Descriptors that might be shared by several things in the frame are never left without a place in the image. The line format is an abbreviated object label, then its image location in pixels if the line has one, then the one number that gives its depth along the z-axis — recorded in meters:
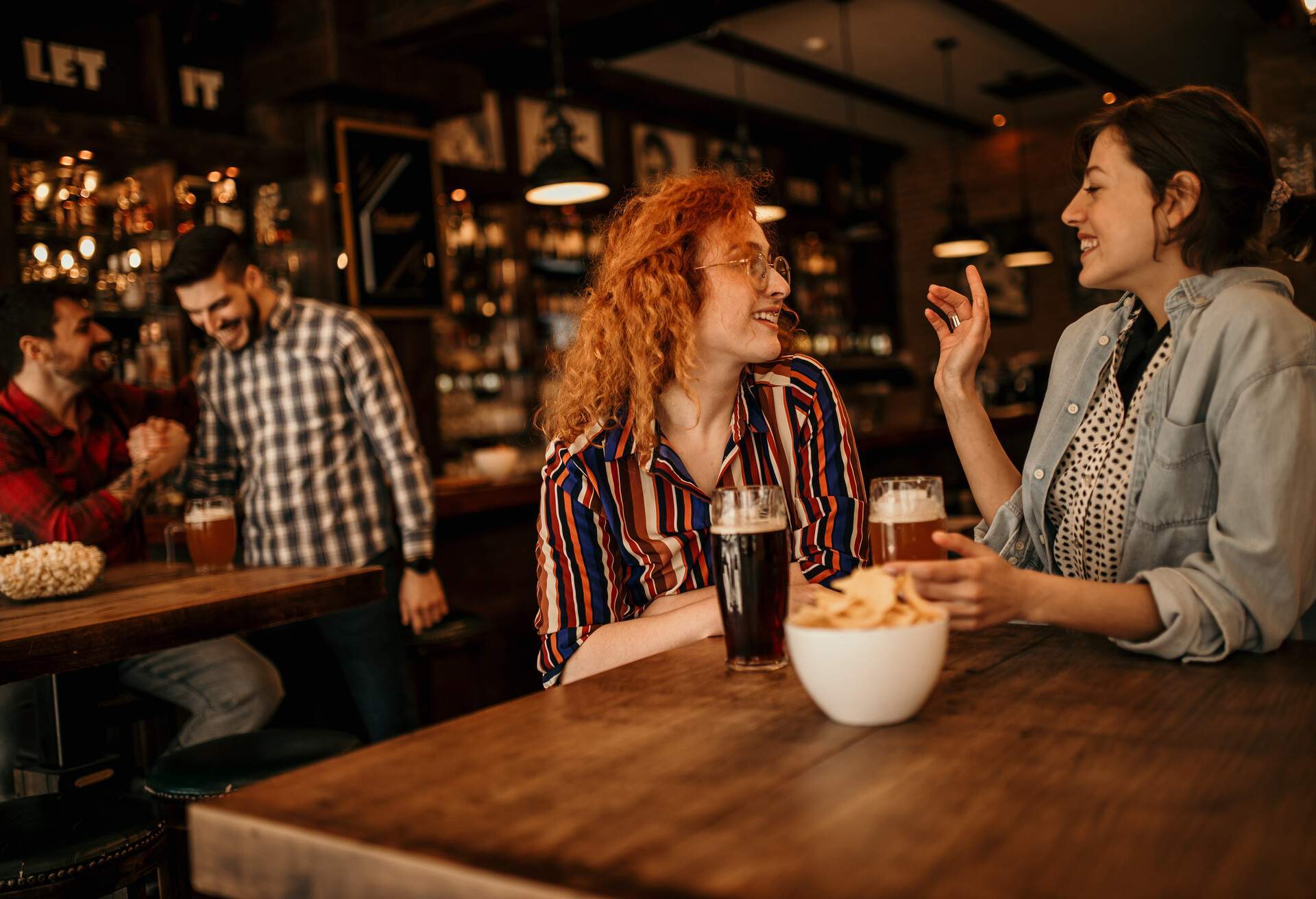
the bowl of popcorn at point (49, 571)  2.23
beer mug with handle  2.57
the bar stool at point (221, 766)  2.03
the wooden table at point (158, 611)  1.87
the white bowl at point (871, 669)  0.99
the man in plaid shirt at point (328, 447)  3.13
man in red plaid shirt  2.60
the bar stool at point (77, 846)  1.69
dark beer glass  1.23
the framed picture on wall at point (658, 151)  7.23
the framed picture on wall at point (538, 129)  6.39
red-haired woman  1.65
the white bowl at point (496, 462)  4.33
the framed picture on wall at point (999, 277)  9.48
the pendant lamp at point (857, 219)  6.69
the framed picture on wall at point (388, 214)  4.69
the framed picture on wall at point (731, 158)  5.95
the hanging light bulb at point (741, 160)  5.93
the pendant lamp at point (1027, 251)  7.71
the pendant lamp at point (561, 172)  4.25
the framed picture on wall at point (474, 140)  5.82
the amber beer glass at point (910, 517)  1.30
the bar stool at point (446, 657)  3.22
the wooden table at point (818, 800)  0.73
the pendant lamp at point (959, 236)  7.20
